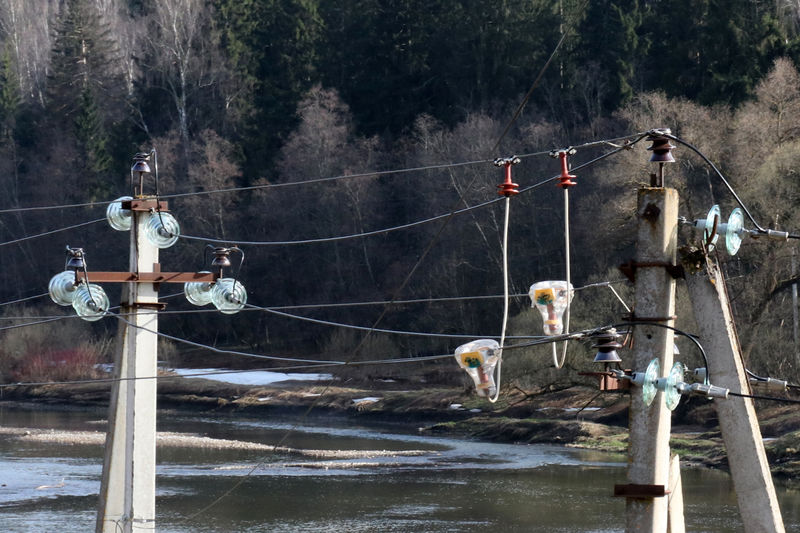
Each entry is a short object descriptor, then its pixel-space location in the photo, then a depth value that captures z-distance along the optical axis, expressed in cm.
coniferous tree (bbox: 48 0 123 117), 15950
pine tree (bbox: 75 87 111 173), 15087
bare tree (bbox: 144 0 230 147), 14687
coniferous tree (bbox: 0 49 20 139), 16412
